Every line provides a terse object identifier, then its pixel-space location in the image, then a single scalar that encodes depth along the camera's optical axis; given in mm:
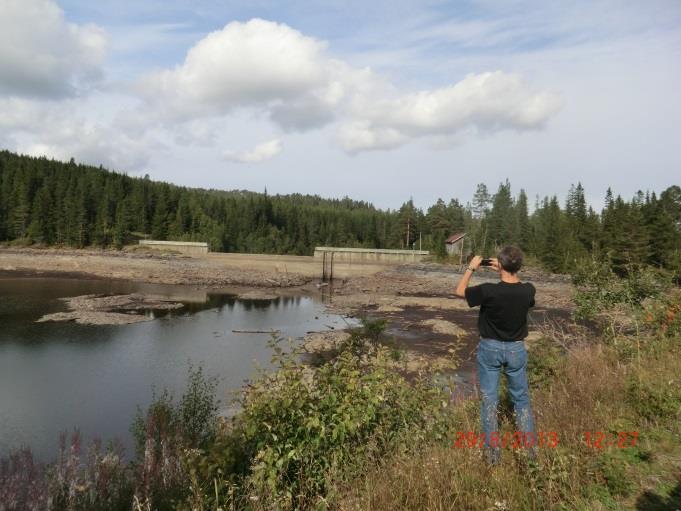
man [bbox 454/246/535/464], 4453
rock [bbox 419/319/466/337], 28000
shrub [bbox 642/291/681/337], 8758
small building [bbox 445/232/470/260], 73688
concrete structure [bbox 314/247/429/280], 64500
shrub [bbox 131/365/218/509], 6061
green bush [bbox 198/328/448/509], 4012
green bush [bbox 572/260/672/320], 9852
